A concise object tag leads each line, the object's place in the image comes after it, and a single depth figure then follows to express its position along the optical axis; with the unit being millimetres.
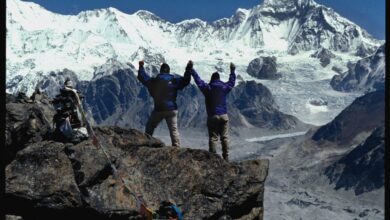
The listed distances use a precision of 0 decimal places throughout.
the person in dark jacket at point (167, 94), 27312
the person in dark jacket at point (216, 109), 27109
